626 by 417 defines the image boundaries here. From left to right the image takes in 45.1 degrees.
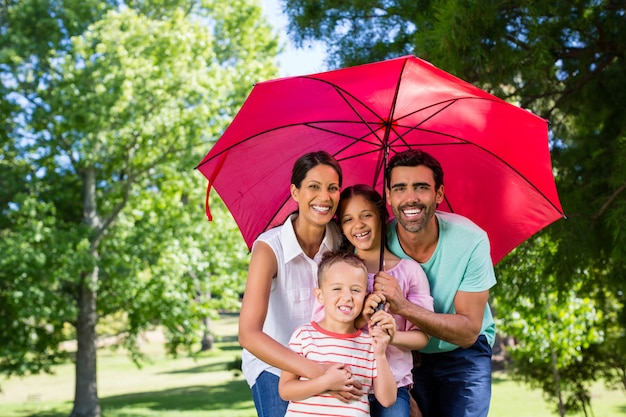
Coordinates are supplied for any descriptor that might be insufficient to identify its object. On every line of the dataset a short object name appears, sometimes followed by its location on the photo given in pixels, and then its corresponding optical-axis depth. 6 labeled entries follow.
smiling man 3.19
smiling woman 3.08
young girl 2.98
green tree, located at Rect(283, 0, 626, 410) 5.21
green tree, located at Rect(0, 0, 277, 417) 15.59
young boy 2.80
